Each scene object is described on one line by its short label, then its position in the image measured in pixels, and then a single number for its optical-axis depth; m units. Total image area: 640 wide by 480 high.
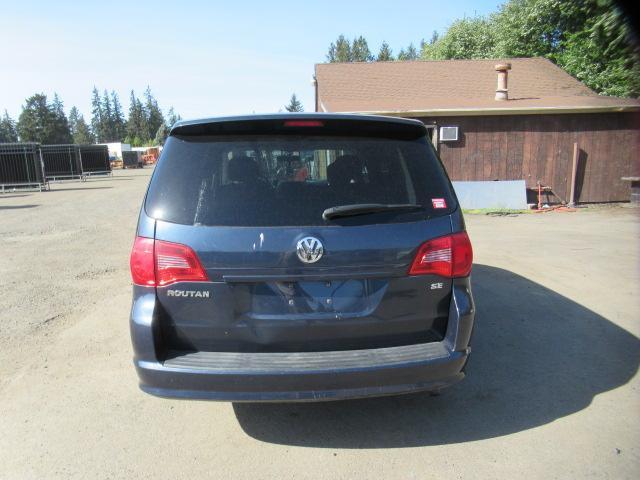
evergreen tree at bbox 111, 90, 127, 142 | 142.25
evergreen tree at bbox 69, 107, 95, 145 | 127.65
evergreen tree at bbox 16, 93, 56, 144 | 101.09
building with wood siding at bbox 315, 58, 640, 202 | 13.73
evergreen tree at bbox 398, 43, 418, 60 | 86.36
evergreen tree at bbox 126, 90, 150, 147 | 124.12
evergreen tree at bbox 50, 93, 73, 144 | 103.38
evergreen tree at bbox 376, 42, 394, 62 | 81.56
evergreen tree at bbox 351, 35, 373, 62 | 83.19
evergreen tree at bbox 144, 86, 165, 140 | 122.84
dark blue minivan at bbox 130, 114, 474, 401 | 2.54
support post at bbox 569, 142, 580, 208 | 13.80
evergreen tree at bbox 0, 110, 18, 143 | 119.99
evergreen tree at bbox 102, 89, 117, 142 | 141.12
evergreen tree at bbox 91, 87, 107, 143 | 145.50
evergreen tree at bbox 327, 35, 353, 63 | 82.56
